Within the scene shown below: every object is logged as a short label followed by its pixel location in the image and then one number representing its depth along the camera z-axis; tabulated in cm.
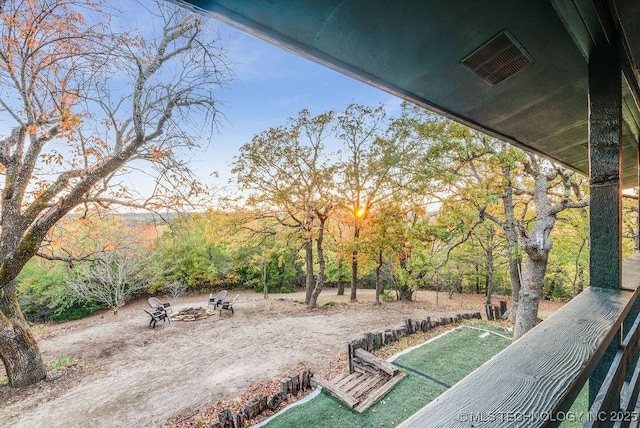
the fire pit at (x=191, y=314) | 1155
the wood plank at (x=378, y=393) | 475
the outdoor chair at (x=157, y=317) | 1059
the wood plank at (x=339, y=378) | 553
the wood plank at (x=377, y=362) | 563
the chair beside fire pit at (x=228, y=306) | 1242
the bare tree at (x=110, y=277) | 1304
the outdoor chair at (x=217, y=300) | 1293
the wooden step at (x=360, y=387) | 484
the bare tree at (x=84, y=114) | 462
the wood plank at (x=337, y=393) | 478
